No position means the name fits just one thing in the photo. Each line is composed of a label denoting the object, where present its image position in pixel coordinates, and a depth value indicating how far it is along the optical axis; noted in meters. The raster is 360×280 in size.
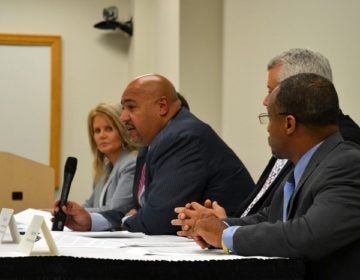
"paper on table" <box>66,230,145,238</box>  4.35
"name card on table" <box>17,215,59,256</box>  3.31
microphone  4.71
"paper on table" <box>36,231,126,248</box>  3.79
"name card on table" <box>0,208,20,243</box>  3.86
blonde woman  7.04
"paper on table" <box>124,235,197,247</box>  3.94
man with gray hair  4.61
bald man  5.13
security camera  12.65
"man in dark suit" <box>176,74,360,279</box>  3.16
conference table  3.07
